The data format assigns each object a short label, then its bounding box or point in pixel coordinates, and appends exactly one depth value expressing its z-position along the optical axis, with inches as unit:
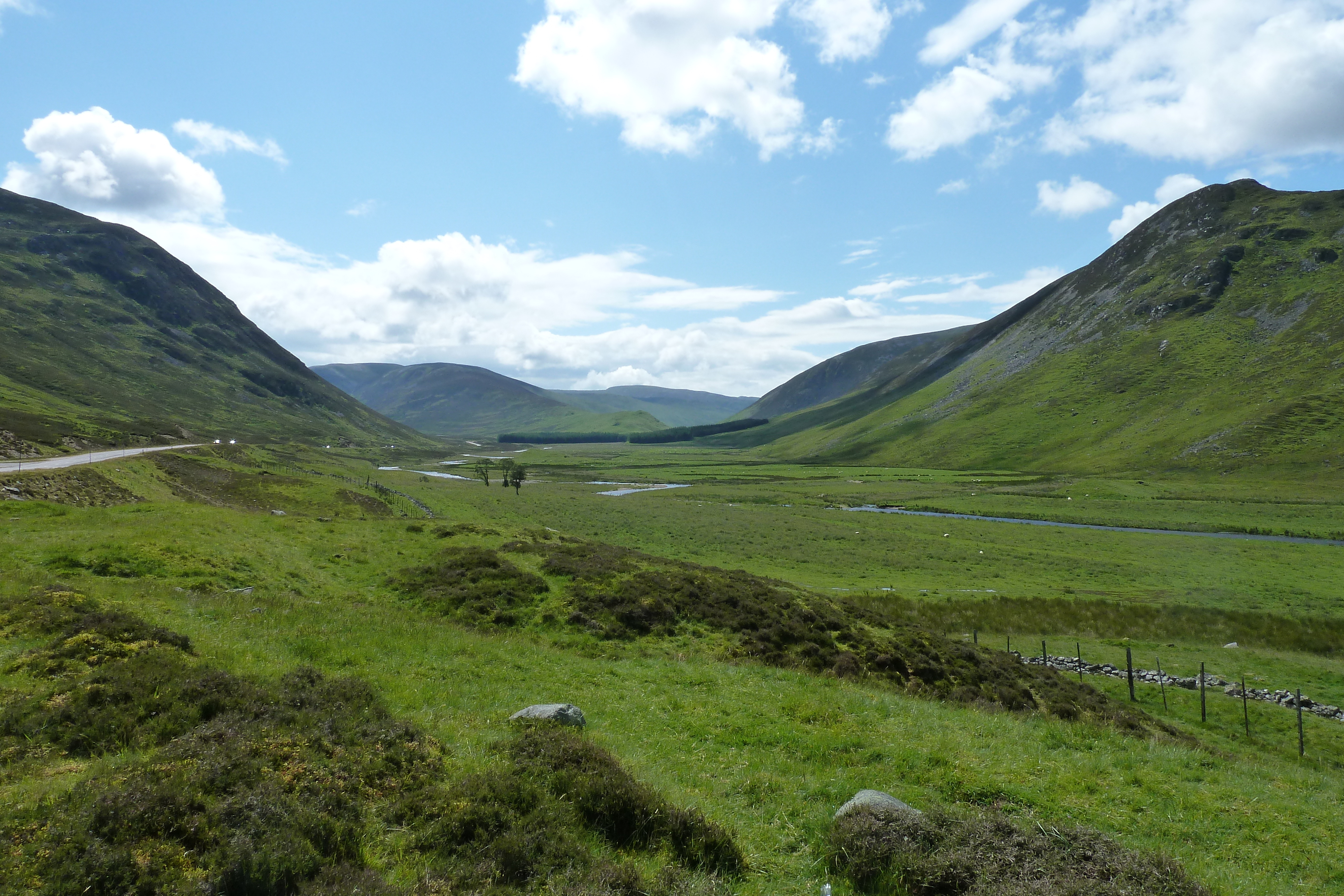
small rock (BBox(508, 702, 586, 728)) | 498.6
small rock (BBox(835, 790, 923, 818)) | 378.9
